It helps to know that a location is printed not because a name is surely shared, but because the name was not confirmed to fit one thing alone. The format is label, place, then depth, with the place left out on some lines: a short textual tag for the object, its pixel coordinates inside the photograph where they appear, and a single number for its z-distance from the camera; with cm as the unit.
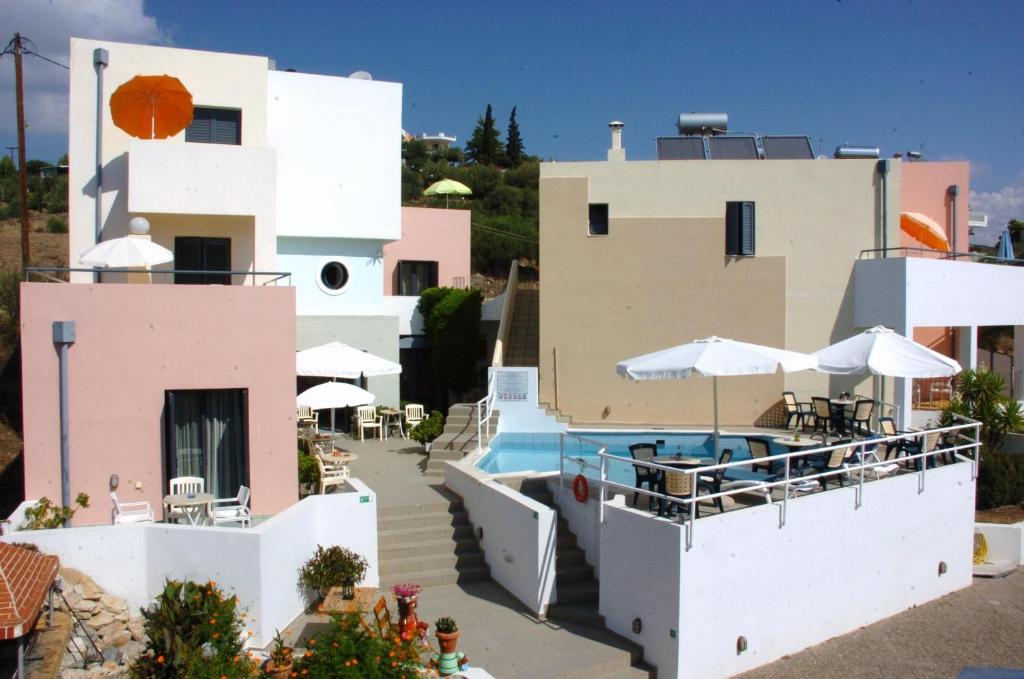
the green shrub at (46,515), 1247
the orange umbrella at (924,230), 2578
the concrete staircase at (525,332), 2542
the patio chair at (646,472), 1343
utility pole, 2555
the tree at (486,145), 7806
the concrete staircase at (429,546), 1463
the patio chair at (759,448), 1542
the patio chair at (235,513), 1304
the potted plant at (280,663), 1011
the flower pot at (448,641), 1127
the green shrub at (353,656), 930
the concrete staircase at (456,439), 1850
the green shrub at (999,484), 1953
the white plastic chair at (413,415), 2325
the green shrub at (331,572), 1319
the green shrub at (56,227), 4562
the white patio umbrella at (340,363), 1809
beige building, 2395
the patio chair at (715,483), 1271
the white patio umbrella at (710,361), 1439
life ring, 1428
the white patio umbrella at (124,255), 1452
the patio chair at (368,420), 2239
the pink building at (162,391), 1325
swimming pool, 2045
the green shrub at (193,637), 968
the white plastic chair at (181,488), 1320
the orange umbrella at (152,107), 1794
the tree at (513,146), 7819
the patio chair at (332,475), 1485
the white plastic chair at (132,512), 1297
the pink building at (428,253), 2950
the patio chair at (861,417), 2117
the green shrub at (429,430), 2064
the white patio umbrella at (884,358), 1620
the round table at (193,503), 1268
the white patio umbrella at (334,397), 1697
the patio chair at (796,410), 2308
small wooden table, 1277
